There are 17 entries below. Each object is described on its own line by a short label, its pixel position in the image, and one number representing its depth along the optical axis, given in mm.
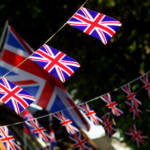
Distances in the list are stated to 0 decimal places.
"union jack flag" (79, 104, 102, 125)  7697
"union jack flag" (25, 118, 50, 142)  7535
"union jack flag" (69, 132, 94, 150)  8383
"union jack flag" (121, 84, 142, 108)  7798
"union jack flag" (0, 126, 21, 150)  6551
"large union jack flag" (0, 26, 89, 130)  8055
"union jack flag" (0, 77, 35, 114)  5934
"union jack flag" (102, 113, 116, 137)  8013
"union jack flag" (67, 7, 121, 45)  6449
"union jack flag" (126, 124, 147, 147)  8727
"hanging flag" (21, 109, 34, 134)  7926
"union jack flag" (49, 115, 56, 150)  8109
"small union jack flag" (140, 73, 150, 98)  7904
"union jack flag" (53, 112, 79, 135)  7598
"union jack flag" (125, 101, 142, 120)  8023
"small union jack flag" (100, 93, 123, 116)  7786
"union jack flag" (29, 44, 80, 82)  6176
